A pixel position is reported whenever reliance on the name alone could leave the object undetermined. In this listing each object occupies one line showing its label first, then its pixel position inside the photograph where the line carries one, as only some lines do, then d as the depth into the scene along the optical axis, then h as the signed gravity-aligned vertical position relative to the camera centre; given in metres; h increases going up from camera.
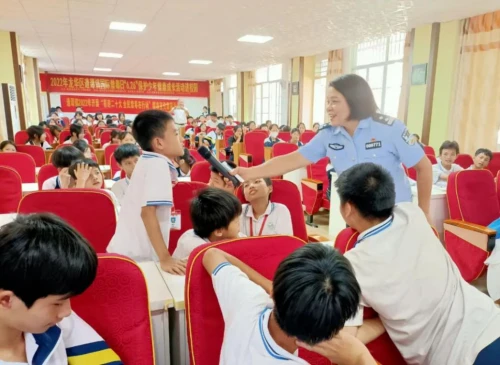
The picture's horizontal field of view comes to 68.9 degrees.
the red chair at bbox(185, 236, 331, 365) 1.02 -0.54
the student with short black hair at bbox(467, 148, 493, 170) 3.68 -0.39
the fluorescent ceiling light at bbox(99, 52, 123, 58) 9.09 +1.54
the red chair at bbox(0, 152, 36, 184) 3.23 -0.43
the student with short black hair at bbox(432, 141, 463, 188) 3.76 -0.48
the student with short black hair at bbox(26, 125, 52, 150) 4.88 -0.27
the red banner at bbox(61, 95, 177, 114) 15.60 +0.52
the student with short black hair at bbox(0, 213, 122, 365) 0.66 -0.31
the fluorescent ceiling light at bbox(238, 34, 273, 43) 6.64 +1.45
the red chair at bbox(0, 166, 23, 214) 2.44 -0.51
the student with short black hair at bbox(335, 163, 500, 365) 1.02 -0.48
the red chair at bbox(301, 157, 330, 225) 3.95 -0.79
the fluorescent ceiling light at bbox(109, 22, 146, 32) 5.89 +1.46
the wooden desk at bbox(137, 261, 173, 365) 1.09 -0.61
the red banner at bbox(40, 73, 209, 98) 14.96 +1.28
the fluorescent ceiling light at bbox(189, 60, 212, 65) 10.34 +1.54
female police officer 1.87 -0.11
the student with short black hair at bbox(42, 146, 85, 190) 2.38 -0.32
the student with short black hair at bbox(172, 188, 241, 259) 1.36 -0.38
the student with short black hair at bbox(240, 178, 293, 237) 1.94 -0.52
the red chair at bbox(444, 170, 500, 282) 2.51 -0.65
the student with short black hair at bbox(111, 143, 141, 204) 2.49 -0.30
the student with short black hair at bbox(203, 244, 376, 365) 0.70 -0.40
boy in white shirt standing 1.40 -0.30
